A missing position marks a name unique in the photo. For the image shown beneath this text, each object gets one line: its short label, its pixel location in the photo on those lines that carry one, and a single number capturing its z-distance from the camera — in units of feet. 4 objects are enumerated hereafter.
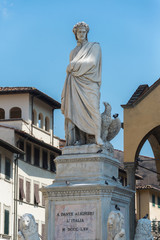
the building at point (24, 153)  170.71
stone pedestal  56.90
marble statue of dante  60.39
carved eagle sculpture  60.75
